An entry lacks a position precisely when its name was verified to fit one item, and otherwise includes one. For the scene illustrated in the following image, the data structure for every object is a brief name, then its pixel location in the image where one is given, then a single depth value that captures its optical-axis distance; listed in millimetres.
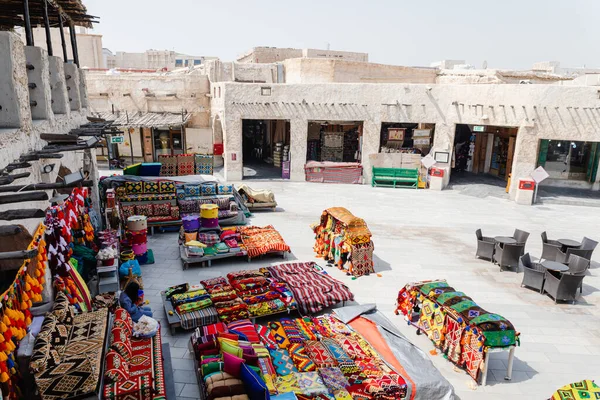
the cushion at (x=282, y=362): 6142
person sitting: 7120
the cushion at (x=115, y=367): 5160
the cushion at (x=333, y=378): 5816
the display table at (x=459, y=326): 6453
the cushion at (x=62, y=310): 5566
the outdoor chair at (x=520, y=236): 11219
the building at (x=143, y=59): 45781
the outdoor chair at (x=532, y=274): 9688
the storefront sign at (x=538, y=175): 17359
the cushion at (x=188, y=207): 13930
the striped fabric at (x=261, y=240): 11016
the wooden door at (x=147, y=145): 24500
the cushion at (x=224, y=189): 14676
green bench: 20350
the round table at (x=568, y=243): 11234
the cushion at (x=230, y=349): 5797
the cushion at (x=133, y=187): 13477
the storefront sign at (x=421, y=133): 21462
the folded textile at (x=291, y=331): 6923
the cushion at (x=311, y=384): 5613
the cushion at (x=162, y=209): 13398
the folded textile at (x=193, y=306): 7840
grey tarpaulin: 6027
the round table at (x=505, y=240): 11047
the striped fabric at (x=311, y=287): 8422
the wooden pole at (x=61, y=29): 9713
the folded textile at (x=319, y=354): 6309
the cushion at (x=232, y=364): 5578
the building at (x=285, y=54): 30828
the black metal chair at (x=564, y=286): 9102
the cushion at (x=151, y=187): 13656
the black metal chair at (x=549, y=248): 11125
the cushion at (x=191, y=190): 14352
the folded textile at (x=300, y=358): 6277
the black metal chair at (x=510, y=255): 10797
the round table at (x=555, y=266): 9493
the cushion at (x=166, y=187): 13812
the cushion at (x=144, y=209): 13195
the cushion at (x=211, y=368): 5762
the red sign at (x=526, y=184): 17672
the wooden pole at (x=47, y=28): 8023
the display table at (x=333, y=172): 20859
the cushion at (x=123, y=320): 6234
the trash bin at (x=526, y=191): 17688
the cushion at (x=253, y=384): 5117
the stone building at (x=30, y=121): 4296
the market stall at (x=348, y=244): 10234
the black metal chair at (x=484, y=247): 11430
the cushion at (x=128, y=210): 12972
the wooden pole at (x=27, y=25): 6587
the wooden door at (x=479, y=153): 23945
